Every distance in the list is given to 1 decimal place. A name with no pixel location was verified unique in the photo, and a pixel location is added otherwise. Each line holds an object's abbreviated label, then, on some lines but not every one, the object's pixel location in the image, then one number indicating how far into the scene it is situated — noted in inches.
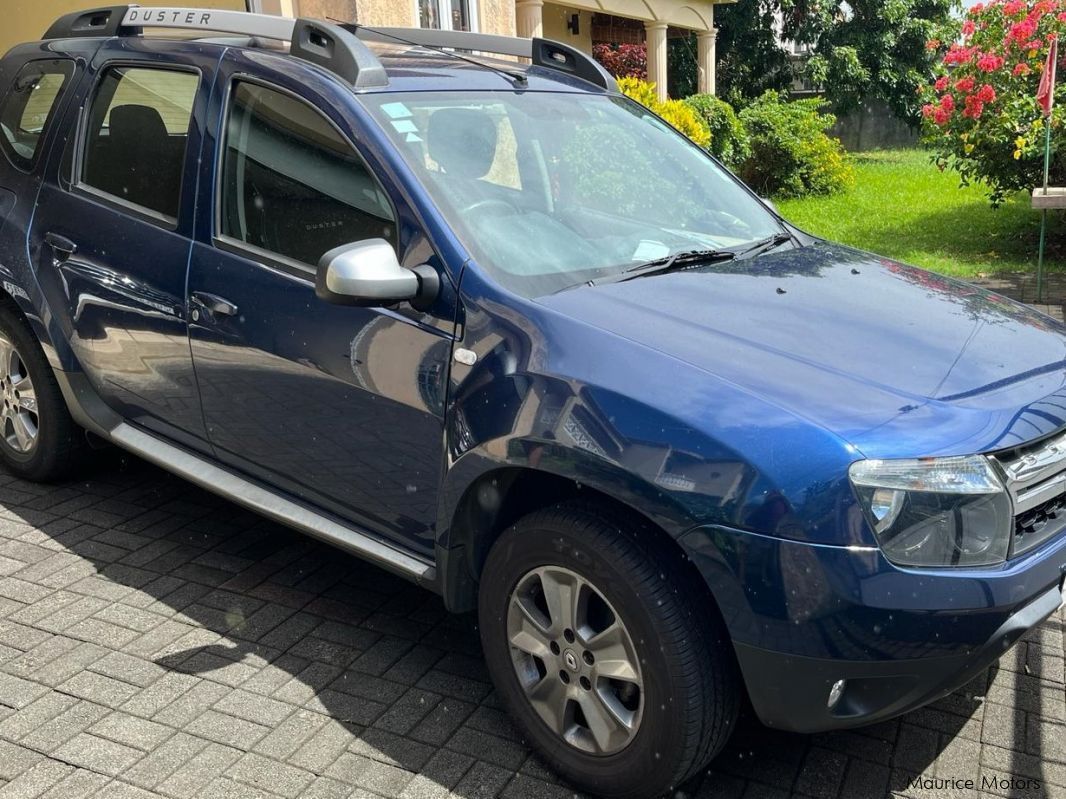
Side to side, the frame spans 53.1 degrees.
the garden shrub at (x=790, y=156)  610.2
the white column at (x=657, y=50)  708.7
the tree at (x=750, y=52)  938.1
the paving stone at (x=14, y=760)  115.2
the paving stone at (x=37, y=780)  112.1
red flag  323.6
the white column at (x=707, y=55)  809.5
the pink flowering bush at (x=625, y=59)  804.0
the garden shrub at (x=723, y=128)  581.9
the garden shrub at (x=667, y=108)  470.3
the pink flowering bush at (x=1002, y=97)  386.3
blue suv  94.3
